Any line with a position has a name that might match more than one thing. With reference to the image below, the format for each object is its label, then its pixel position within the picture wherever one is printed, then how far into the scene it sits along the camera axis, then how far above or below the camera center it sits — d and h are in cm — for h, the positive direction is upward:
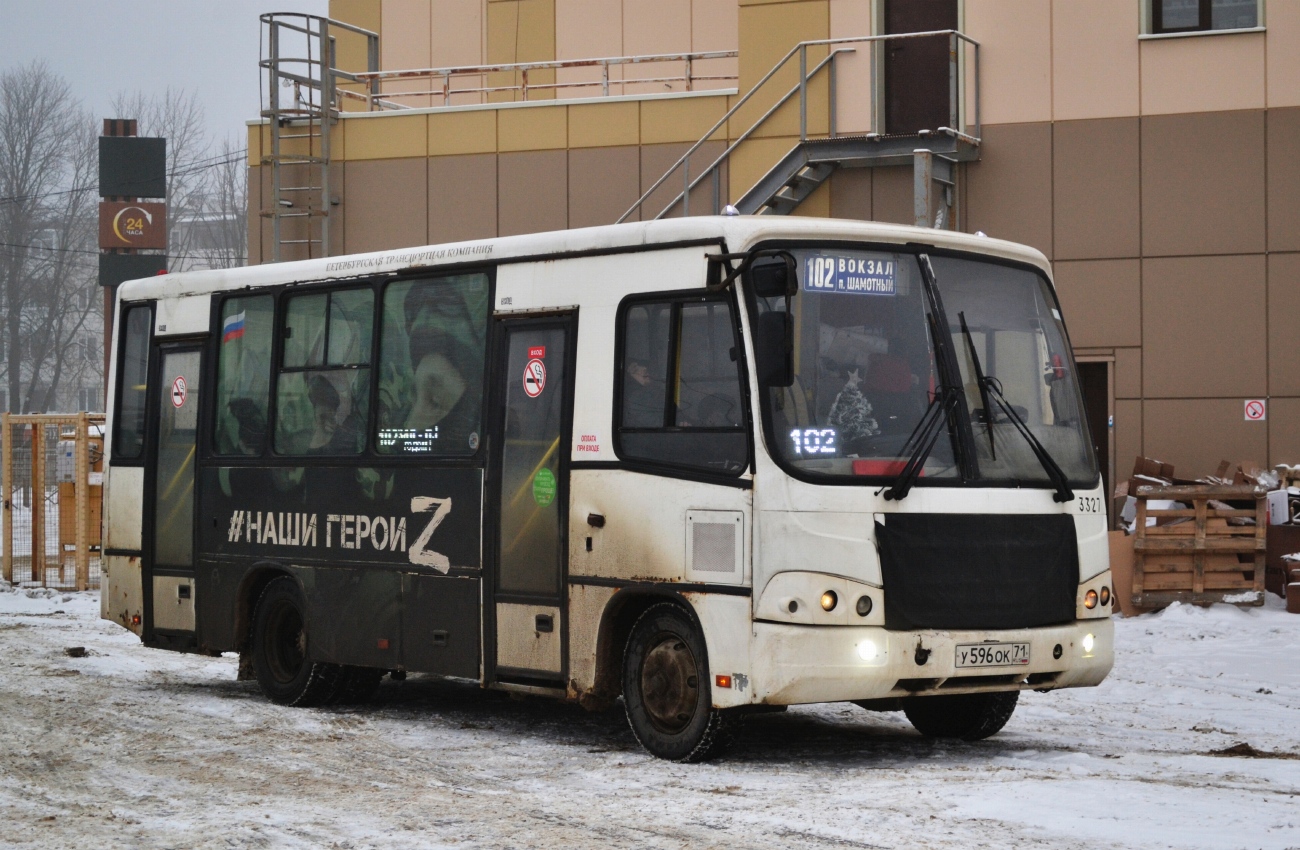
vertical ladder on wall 2803 +474
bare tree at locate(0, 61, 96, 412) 7256 +929
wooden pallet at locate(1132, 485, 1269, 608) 1848 -72
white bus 982 -2
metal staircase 2303 +392
